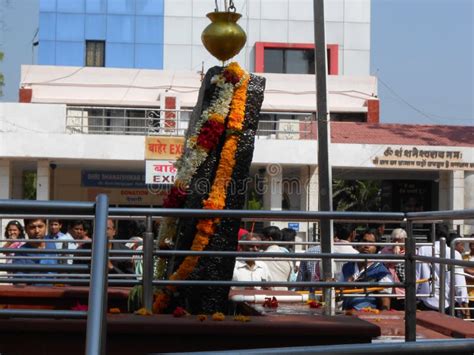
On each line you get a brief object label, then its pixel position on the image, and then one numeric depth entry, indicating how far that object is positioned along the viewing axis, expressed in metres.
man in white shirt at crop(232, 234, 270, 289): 9.09
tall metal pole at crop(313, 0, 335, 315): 10.98
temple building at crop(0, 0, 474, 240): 25.33
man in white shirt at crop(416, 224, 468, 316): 8.23
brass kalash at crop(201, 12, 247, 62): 6.41
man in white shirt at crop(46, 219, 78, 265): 9.73
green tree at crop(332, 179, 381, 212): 39.88
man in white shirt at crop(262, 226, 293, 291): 10.28
